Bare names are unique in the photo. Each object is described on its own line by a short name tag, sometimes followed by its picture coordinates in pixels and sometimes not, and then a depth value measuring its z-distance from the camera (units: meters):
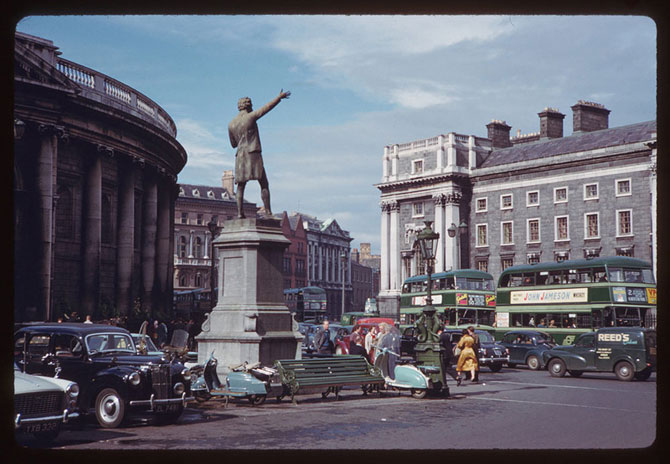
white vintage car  10.99
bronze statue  17.98
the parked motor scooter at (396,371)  18.88
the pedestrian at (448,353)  23.40
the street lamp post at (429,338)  19.28
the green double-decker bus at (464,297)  42.22
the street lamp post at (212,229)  30.84
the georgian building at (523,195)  61.28
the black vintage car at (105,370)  13.39
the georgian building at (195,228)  111.19
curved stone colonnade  31.45
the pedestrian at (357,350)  22.46
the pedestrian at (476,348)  24.52
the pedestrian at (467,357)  24.25
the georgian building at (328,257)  141.00
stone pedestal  17.22
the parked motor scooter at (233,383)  15.85
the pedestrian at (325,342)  24.92
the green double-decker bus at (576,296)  33.50
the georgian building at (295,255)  133.00
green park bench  16.77
